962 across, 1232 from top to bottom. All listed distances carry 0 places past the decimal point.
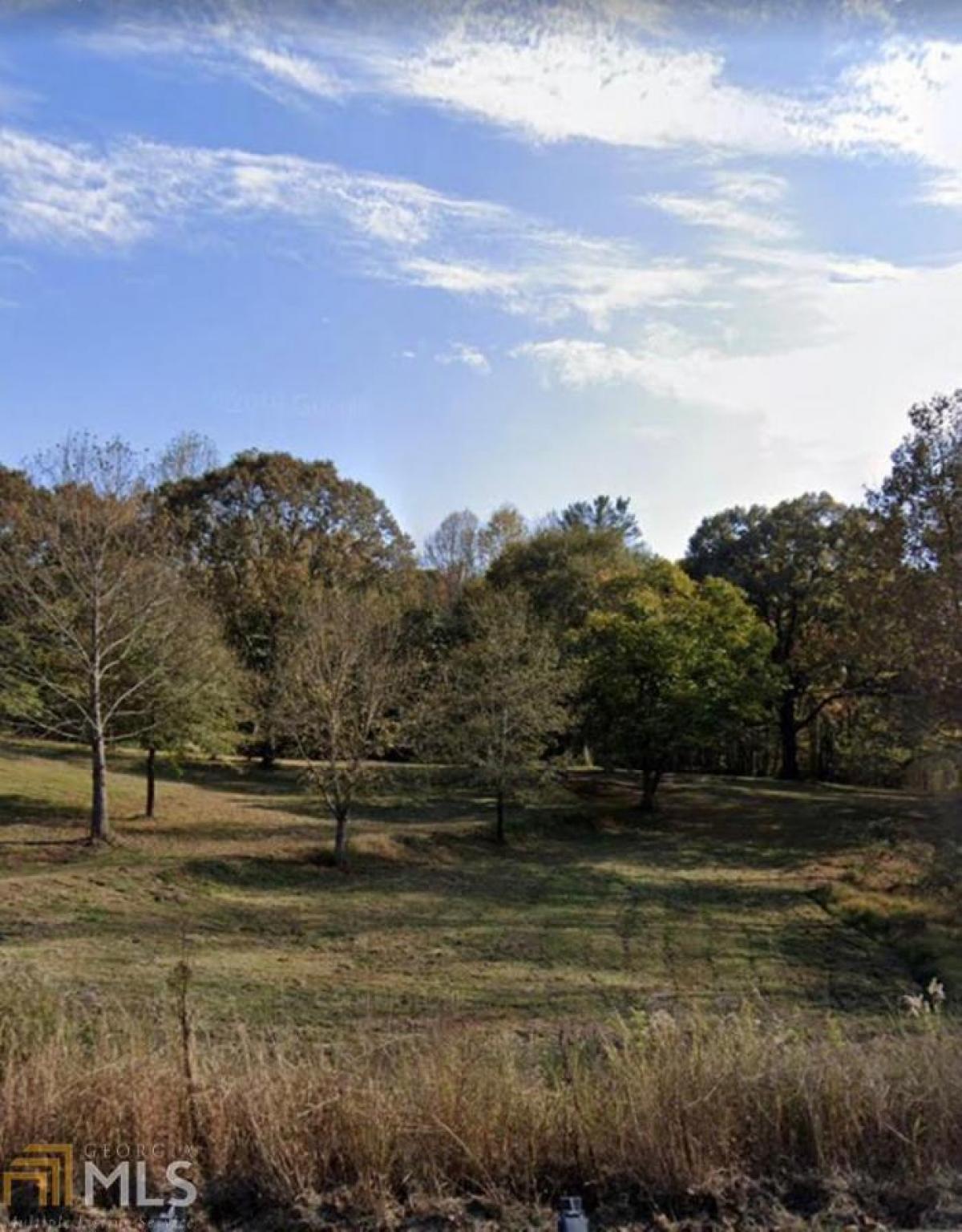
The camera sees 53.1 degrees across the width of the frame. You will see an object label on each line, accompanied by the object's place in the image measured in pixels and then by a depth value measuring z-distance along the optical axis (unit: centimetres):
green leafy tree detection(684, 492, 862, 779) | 3456
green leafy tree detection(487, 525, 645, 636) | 3412
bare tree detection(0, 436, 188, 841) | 1678
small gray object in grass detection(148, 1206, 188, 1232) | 296
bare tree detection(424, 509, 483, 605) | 5144
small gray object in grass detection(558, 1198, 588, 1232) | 287
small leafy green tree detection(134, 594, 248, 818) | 1852
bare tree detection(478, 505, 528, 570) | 5194
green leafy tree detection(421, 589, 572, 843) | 2195
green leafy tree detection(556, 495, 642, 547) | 5284
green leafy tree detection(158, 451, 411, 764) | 3306
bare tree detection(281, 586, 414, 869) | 1784
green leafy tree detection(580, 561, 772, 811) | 2595
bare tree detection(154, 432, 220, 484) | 3856
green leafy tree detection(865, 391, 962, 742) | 1817
